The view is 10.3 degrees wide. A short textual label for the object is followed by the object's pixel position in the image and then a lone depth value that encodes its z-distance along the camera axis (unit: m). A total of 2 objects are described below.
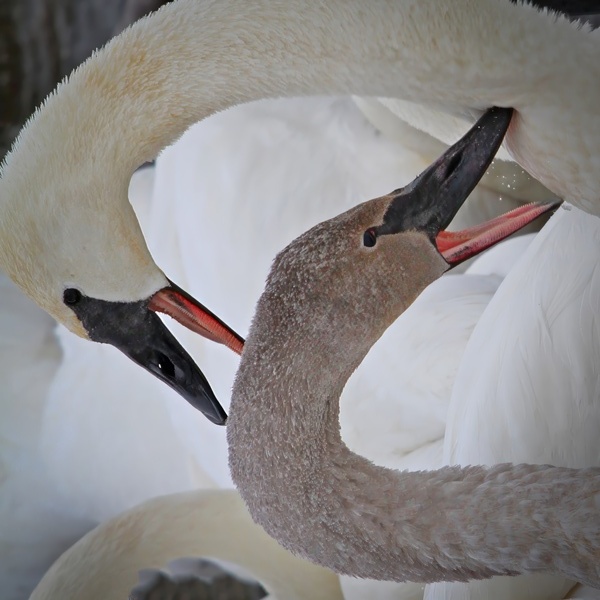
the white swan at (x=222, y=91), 2.22
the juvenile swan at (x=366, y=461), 2.18
